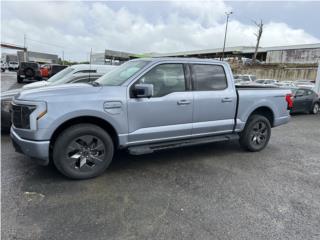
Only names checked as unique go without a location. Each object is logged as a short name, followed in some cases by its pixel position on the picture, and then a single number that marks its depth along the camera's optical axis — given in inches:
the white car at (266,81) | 916.6
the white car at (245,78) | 953.1
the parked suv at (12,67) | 2083.9
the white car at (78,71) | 314.1
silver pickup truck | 140.6
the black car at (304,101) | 467.8
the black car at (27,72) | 855.1
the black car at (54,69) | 809.5
